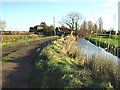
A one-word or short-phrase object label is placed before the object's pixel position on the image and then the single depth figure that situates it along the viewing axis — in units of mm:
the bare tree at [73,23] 45106
